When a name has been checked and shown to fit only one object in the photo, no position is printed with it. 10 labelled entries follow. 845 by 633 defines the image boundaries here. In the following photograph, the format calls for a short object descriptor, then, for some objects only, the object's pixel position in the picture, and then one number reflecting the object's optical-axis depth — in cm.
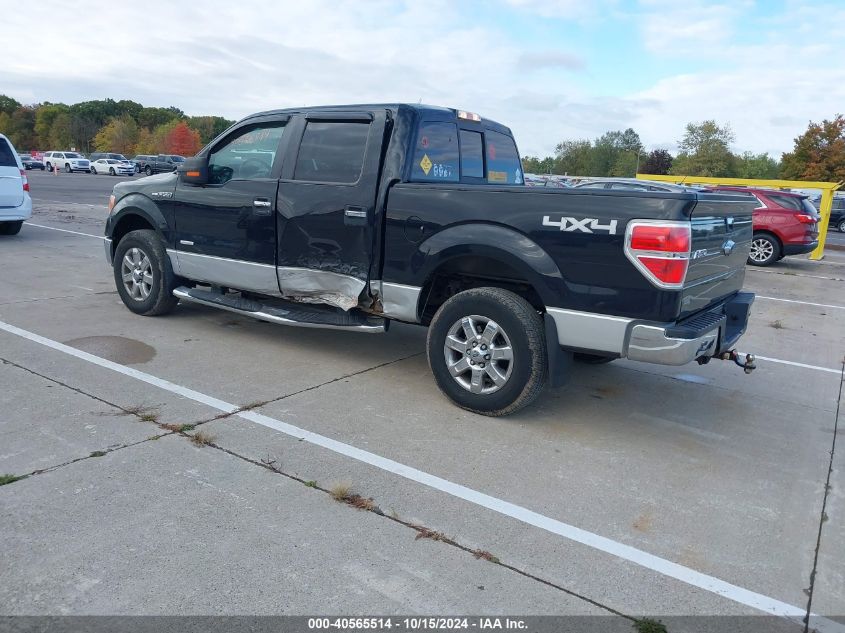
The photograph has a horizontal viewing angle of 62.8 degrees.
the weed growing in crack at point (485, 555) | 311
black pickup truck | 419
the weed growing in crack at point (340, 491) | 358
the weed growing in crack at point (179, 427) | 433
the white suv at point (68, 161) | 5250
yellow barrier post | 1712
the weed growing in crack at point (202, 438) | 416
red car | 1462
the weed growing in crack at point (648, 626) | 270
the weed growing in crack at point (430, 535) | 327
